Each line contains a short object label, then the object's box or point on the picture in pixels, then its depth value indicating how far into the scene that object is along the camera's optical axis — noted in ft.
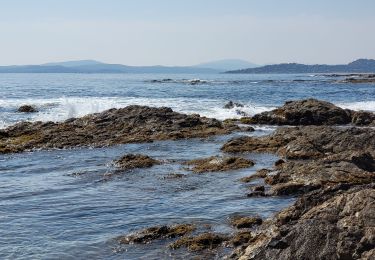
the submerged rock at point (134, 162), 71.72
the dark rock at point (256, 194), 52.54
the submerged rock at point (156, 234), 39.83
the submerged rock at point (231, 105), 166.95
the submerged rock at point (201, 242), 37.25
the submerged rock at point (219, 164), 68.69
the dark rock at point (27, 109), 166.31
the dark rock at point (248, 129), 110.93
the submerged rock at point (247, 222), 41.81
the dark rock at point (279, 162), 67.77
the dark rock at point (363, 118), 119.03
